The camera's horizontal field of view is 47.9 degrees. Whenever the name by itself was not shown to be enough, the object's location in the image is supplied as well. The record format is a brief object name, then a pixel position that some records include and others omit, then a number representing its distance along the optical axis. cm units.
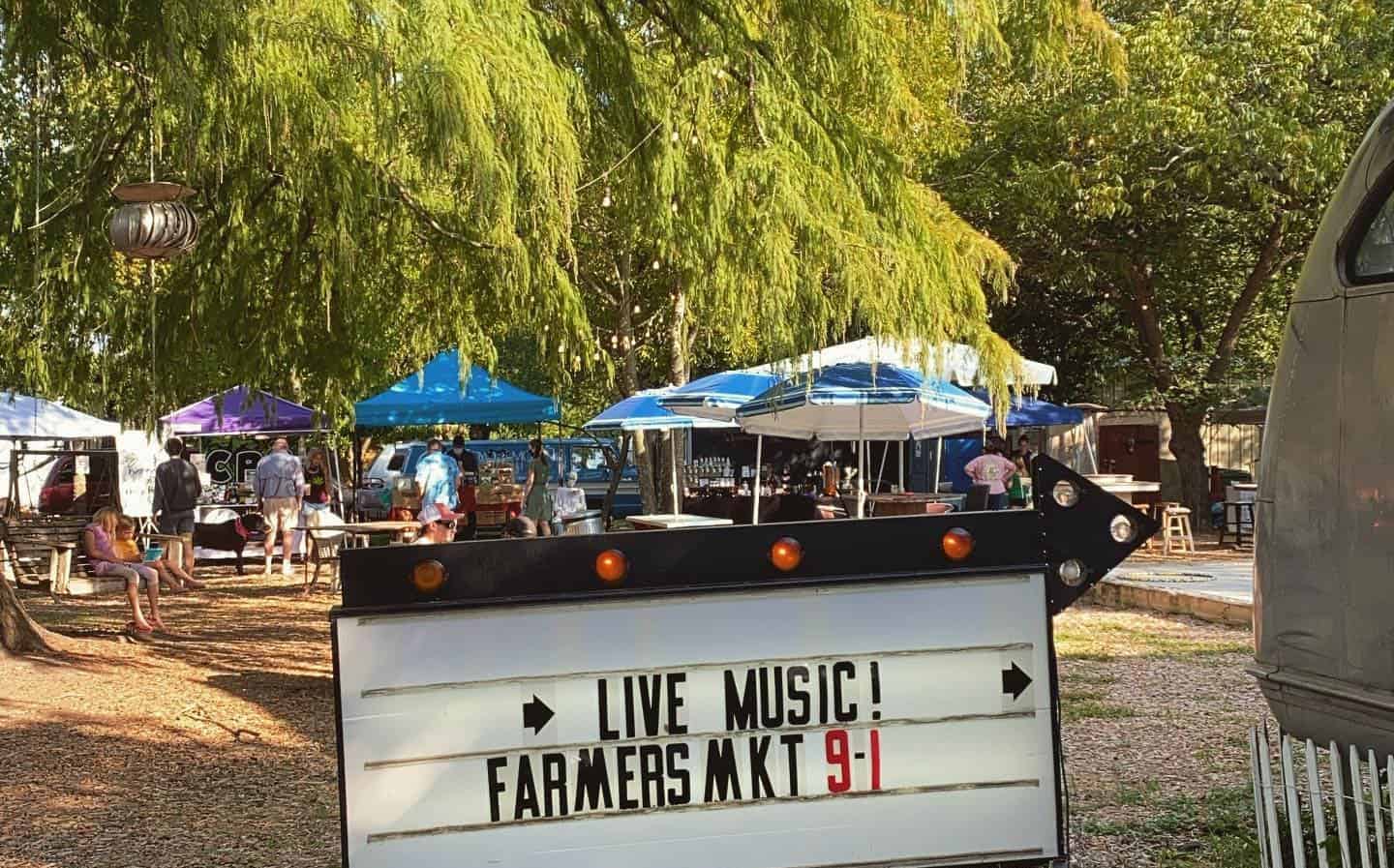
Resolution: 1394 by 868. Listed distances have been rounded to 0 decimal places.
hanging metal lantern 841
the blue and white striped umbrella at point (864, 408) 1412
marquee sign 350
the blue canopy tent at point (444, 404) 2044
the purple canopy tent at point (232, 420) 2259
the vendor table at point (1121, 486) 1923
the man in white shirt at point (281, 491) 1995
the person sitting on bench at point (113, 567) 1273
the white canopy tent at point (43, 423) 2184
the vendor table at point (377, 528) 1547
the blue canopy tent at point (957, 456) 3316
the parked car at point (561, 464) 3039
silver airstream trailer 465
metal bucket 1294
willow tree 654
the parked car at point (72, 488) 2489
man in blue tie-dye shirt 1753
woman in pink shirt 1855
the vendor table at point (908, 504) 1727
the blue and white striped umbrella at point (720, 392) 1653
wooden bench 1712
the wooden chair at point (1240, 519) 2158
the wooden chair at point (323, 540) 1717
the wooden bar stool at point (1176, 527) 2033
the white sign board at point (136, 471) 2923
